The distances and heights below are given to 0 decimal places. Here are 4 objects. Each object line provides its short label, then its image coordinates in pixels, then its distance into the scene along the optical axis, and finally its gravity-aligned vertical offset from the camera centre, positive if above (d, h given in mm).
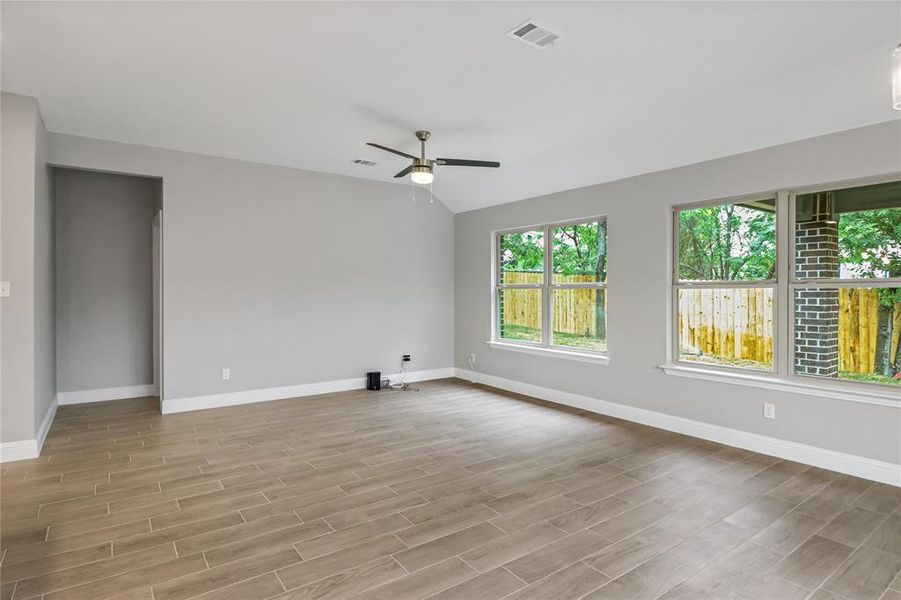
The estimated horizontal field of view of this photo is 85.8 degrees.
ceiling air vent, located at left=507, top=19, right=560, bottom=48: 2742 +1529
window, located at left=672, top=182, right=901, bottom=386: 3508 +100
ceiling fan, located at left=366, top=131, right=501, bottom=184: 4184 +1154
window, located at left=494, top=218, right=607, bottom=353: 5523 +129
